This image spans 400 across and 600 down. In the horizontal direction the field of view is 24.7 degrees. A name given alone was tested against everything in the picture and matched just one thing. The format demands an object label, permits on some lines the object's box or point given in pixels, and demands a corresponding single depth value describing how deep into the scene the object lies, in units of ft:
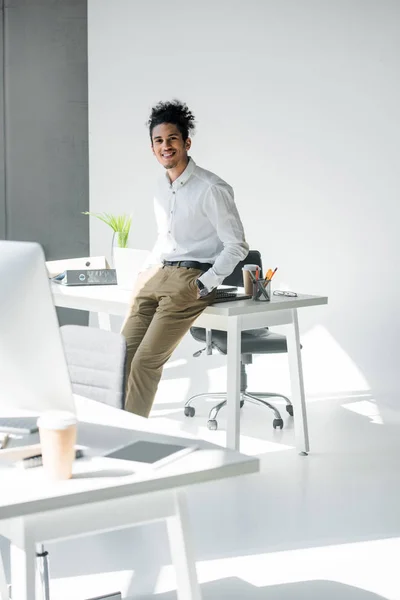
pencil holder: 14.49
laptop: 14.57
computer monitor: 6.47
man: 14.23
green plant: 18.40
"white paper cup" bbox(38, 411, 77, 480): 5.94
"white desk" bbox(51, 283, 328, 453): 13.98
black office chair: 16.33
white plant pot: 15.39
